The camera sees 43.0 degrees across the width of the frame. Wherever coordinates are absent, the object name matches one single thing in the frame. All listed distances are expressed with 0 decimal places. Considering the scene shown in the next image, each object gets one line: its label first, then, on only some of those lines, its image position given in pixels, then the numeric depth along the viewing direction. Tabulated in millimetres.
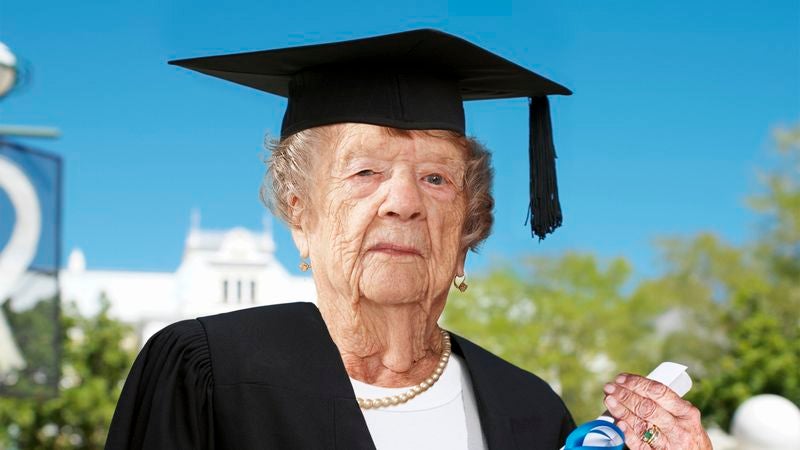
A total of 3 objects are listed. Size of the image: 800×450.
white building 41250
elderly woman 2412
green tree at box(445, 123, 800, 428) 25047
